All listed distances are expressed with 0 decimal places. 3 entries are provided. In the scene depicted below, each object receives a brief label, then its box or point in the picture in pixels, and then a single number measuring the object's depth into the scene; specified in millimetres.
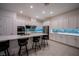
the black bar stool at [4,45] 1487
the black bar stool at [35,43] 2558
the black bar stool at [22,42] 1955
